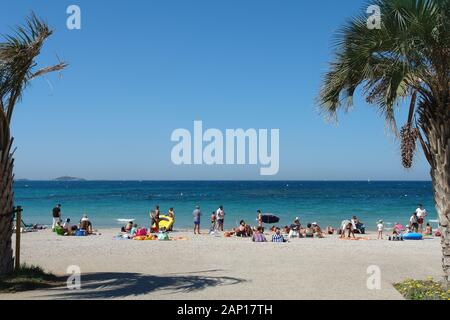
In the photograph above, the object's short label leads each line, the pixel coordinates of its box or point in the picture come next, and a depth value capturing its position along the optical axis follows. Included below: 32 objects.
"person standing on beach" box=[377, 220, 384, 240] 26.89
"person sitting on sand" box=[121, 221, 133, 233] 27.06
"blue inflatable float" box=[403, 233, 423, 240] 24.38
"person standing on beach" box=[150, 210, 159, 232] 26.64
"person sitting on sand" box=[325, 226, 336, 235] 29.80
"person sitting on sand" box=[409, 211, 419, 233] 27.94
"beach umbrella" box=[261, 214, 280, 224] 36.53
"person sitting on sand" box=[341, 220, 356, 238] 26.19
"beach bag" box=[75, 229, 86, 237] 25.21
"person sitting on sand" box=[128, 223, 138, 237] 23.84
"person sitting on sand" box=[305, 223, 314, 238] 26.04
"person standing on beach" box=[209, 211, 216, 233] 29.94
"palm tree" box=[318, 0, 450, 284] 8.84
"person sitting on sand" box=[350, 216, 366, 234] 28.98
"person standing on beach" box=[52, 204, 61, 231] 28.16
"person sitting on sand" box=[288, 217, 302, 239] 25.35
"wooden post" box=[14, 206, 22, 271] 10.78
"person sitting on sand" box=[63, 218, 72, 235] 25.23
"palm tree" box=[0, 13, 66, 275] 9.96
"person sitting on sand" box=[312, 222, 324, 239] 26.22
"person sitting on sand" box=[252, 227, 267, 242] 21.77
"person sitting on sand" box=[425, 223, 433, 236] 27.62
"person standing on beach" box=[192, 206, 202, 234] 28.17
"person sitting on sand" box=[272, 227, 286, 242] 21.89
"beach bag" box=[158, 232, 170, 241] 22.20
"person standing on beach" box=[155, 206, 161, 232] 27.39
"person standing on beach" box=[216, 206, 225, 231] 29.61
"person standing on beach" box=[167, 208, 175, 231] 29.38
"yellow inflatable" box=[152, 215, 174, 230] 28.62
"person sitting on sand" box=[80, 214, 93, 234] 26.49
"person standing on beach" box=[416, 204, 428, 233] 28.64
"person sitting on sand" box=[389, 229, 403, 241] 24.22
